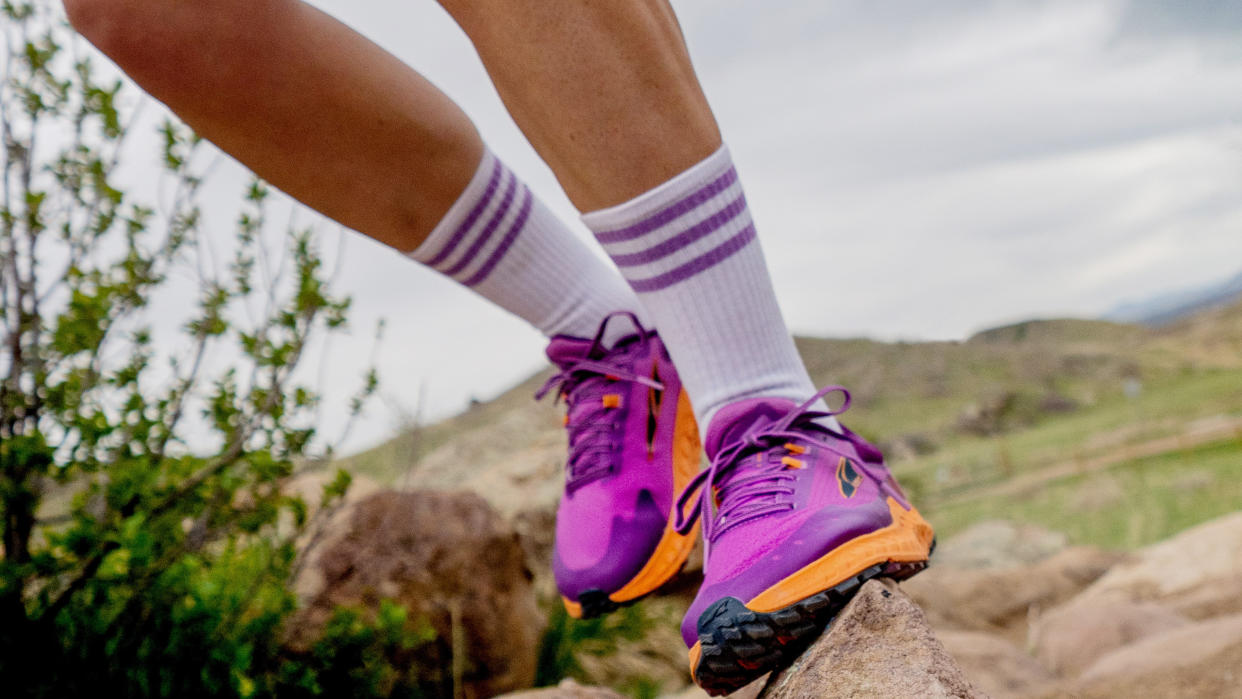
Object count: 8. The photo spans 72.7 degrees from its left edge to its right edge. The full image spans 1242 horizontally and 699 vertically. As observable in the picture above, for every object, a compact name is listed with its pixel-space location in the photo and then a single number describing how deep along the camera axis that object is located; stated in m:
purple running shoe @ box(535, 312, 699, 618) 1.07
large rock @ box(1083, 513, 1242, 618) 2.19
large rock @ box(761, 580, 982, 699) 0.71
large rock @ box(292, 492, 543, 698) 2.01
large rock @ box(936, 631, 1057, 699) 1.41
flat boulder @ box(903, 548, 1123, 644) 2.63
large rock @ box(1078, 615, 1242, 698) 1.21
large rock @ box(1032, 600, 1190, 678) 1.87
